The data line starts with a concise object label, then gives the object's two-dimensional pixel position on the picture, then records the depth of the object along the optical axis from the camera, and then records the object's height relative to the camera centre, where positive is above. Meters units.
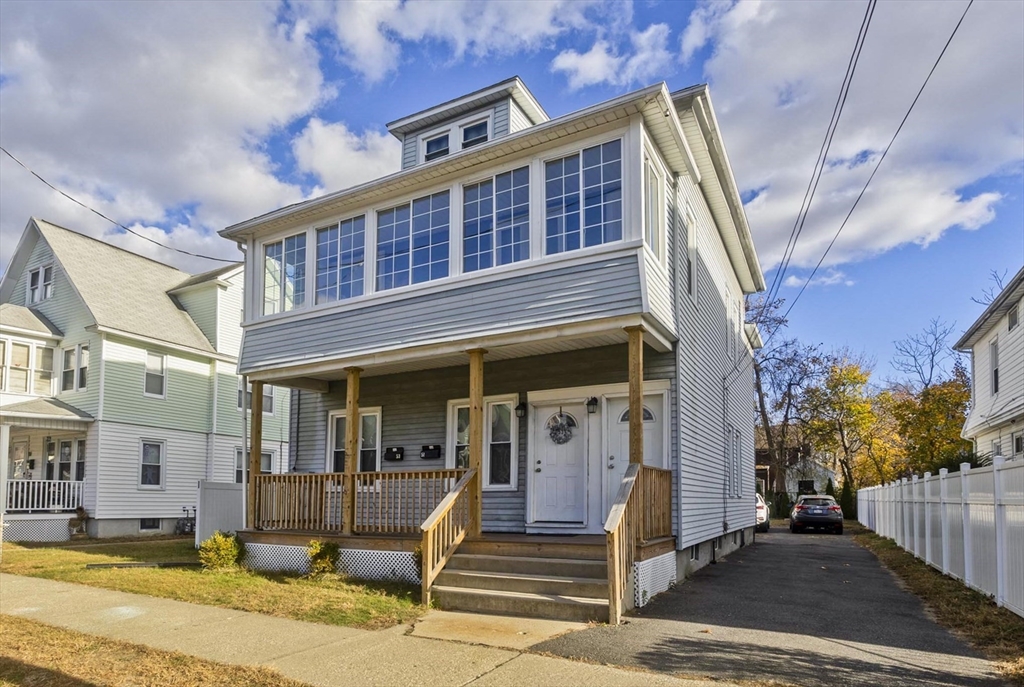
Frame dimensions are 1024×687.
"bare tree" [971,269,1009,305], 28.97 +5.45
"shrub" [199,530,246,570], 11.85 -1.98
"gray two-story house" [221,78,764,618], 9.92 +1.16
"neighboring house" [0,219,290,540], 21.25 +1.13
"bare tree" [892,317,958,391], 37.91 +3.99
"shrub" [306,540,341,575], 11.11 -1.91
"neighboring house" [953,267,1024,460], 17.75 +1.43
